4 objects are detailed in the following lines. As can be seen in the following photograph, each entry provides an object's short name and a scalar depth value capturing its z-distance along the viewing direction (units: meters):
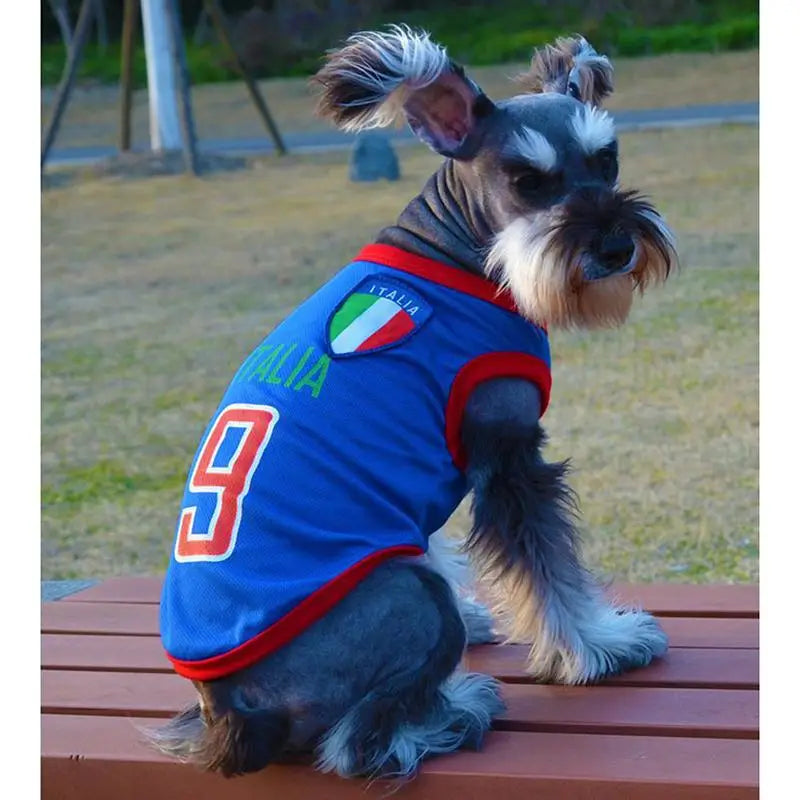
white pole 16.97
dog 2.46
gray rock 14.14
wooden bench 2.38
